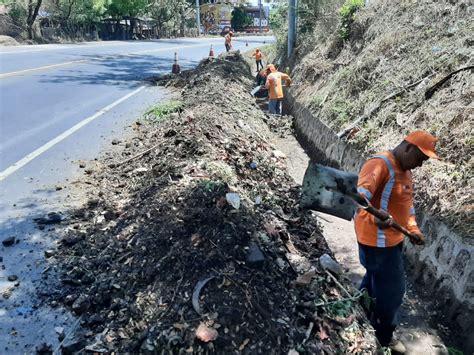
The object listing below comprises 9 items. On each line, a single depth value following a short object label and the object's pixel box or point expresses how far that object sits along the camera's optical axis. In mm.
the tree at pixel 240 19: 61688
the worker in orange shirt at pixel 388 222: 3139
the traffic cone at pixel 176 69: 15931
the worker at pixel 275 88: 11526
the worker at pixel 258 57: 18586
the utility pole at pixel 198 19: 49875
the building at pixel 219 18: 59562
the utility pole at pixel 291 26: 15477
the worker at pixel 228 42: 25312
